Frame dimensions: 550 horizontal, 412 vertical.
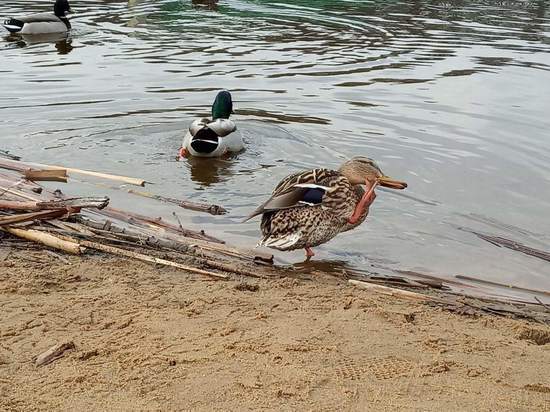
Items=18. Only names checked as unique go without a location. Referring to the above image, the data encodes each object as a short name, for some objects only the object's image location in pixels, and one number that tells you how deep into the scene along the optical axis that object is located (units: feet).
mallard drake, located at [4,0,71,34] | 54.08
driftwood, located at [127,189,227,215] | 21.63
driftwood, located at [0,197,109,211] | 17.94
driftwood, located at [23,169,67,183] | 22.02
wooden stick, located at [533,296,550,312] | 16.22
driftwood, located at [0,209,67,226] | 17.39
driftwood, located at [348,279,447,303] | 15.88
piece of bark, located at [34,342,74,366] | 12.02
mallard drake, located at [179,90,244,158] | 28.50
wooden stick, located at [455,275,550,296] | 18.19
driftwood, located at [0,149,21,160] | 25.49
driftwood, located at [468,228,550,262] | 20.27
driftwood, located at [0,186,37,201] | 19.40
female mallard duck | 19.08
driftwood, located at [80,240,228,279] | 16.46
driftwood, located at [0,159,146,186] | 21.44
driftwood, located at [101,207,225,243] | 19.04
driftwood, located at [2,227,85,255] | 16.79
